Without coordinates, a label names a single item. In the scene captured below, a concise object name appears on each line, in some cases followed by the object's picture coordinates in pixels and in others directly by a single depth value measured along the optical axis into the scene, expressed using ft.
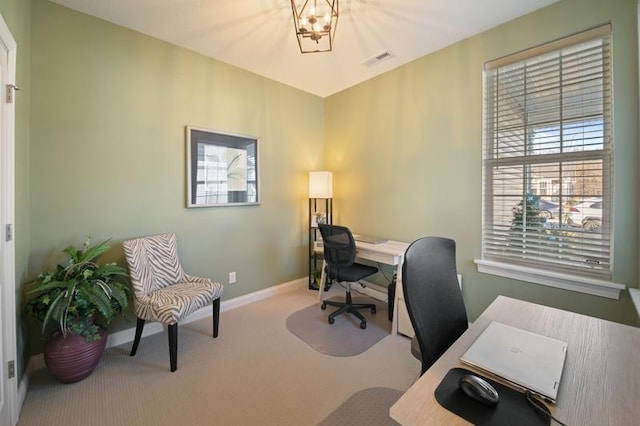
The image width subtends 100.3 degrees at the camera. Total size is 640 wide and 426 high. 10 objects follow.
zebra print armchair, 6.43
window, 6.19
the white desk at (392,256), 8.07
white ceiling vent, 8.95
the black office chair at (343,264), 8.65
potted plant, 5.61
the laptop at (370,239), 10.02
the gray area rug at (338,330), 7.52
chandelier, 6.06
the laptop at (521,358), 2.56
